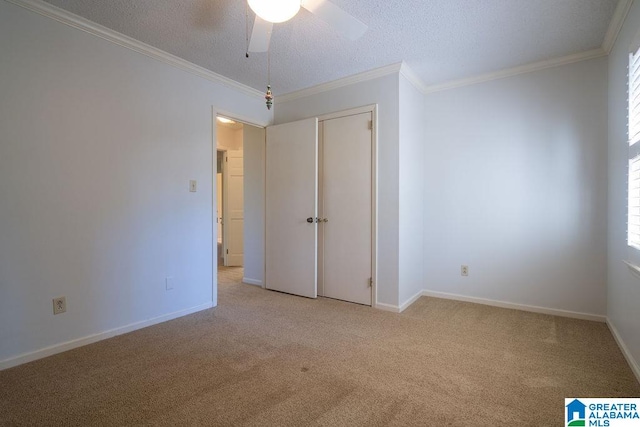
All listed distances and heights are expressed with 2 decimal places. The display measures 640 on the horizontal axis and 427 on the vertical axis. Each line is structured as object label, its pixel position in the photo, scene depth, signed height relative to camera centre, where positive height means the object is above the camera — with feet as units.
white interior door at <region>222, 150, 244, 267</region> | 18.31 +0.17
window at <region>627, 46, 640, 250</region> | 6.51 +1.27
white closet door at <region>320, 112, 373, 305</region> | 10.95 +0.12
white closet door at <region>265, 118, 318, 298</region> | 11.80 +0.17
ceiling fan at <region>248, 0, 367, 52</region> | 5.26 +3.66
